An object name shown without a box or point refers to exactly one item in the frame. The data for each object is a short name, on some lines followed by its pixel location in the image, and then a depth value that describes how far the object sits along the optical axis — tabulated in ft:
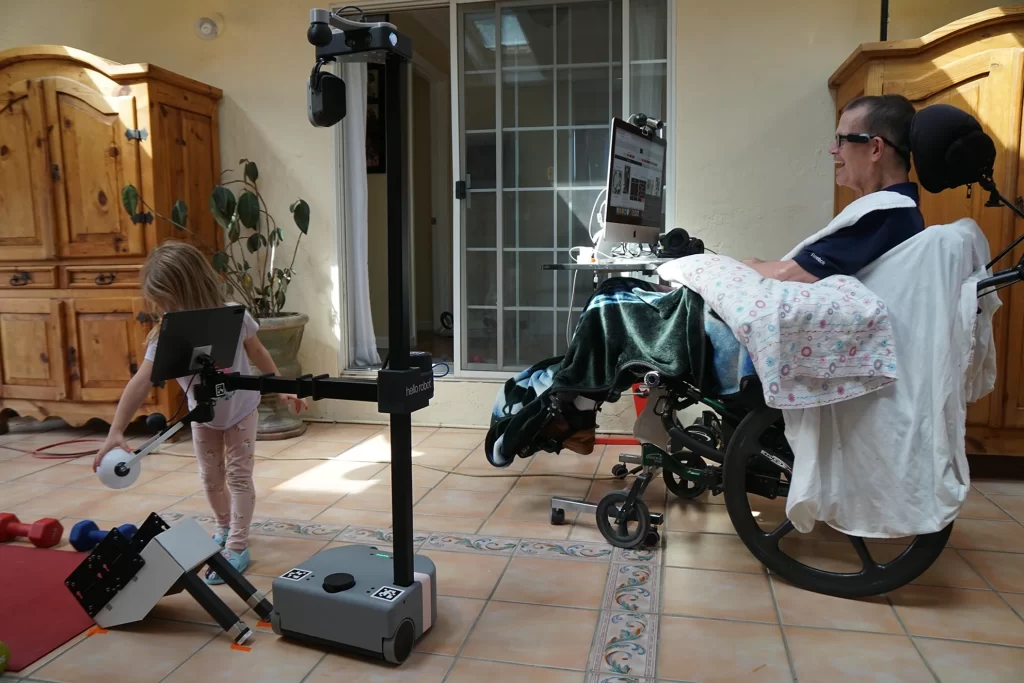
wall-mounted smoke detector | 12.76
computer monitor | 9.36
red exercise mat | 5.43
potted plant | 11.50
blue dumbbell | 7.11
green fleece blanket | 6.33
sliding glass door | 11.78
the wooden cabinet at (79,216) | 11.27
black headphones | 9.61
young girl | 6.48
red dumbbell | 7.22
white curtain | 13.17
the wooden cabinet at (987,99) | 8.80
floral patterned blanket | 5.67
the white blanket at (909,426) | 5.72
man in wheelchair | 5.71
